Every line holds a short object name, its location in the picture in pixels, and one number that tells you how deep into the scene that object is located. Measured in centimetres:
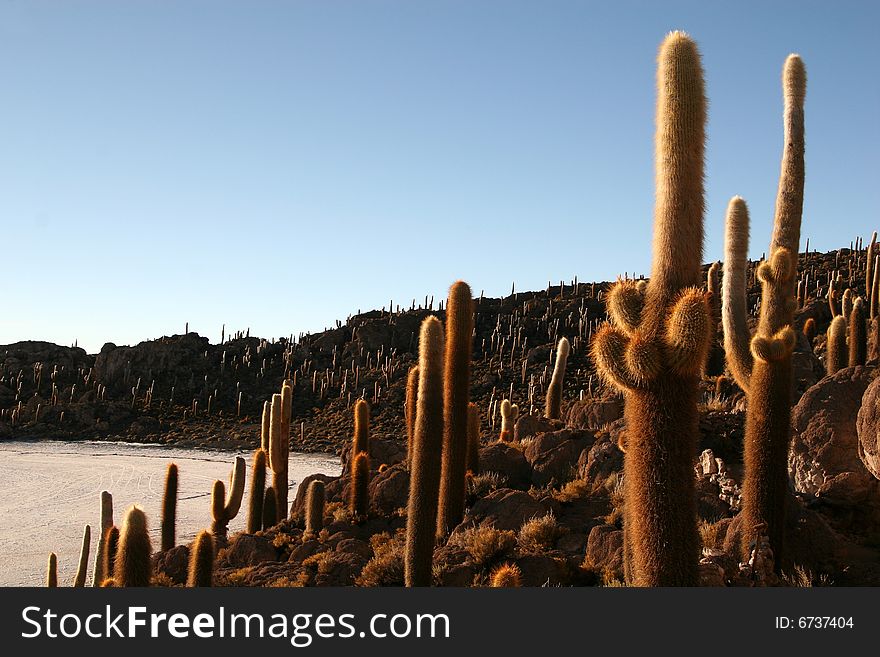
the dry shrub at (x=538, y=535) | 1213
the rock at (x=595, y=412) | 1931
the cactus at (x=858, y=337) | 1642
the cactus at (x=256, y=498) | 1867
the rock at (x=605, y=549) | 1068
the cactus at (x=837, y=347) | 1744
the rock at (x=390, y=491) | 1655
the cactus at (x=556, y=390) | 2342
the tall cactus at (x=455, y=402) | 1296
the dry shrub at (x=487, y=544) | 1160
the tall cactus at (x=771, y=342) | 915
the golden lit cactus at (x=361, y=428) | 1822
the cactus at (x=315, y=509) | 1606
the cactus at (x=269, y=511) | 1888
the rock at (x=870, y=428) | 1023
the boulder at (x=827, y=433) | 1218
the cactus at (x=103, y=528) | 1392
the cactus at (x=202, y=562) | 1105
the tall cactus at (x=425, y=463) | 1113
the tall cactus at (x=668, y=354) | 673
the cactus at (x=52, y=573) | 1465
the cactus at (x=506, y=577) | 1014
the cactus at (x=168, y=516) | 1773
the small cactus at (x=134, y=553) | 897
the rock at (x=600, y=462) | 1486
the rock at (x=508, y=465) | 1603
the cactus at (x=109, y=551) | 1395
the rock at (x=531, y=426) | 1958
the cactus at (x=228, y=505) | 1825
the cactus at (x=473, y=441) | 1589
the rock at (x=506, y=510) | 1301
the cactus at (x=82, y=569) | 1507
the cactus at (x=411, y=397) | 1647
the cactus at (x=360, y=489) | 1631
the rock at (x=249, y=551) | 1538
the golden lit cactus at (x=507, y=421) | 2220
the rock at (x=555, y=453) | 1570
